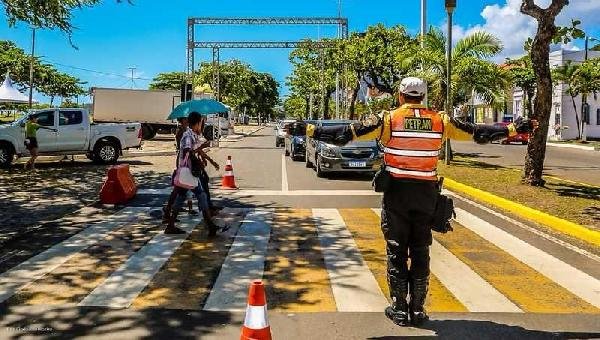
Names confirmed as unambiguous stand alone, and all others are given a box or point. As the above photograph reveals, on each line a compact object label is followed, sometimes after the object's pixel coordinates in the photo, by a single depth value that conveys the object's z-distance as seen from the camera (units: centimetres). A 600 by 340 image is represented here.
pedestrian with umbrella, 802
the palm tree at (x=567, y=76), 4184
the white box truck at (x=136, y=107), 4144
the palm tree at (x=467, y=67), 2144
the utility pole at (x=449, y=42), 1808
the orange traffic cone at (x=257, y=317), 353
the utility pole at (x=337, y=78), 5116
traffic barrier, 1095
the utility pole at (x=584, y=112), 4375
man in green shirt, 1733
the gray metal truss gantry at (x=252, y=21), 5084
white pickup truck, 1889
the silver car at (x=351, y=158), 1594
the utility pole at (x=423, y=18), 2230
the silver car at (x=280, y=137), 3442
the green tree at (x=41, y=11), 1454
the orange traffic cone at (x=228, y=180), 1366
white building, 4991
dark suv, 2262
